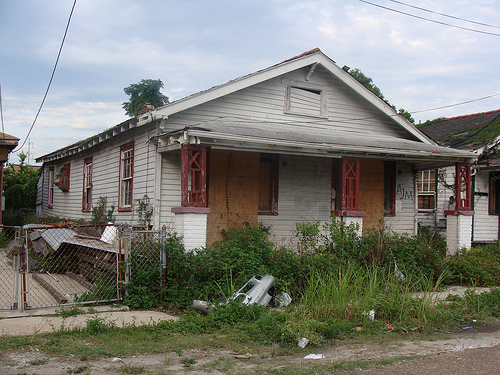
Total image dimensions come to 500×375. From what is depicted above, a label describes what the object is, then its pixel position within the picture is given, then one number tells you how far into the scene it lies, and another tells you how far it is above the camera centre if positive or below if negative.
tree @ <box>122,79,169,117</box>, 40.09 +9.20
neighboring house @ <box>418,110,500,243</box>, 15.58 +0.79
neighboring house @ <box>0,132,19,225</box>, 13.53 +1.56
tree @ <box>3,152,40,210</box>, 24.02 +0.47
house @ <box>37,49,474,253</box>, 10.17 +1.20
